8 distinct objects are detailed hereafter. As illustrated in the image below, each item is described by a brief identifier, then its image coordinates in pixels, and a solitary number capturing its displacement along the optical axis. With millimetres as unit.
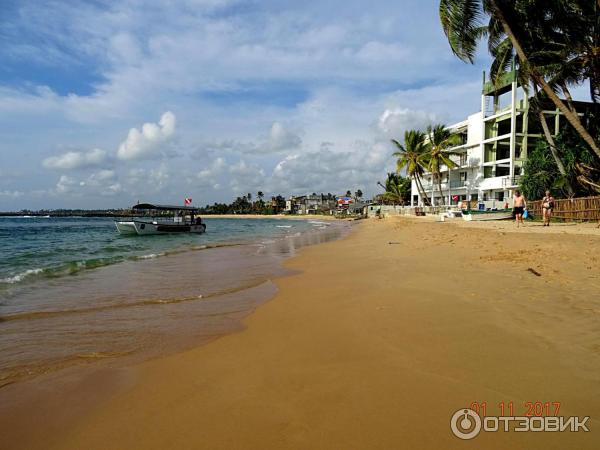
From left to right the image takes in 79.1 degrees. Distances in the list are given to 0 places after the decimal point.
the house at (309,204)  136125
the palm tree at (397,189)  68188
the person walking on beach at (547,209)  17269
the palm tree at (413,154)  46719
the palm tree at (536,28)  16359
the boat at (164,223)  29641
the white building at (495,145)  36906
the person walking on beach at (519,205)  18250
